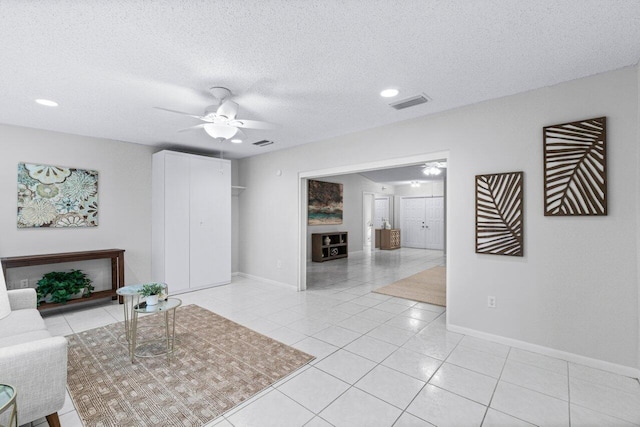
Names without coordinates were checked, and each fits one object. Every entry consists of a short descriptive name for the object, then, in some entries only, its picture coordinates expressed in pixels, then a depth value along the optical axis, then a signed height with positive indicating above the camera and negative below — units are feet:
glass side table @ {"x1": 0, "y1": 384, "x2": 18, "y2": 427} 4.09 -2.62
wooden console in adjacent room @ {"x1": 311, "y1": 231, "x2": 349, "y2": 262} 26.21 -3.12
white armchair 5.19 -2.93
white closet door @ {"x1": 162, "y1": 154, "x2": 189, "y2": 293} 15.52 -0.47
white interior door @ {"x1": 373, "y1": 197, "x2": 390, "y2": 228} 38.11 +0.08
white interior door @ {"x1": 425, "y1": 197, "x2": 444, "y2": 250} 34.55 -1.39
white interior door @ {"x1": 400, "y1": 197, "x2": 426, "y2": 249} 36.19 -1.34
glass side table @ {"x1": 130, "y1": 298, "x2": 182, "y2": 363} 8.45 -4.24
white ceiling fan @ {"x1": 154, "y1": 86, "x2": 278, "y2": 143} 8.79 +2.85
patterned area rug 6.38 -4.28
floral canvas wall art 12.82 +0.79
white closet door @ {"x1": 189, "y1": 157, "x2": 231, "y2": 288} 16.51 -0.55
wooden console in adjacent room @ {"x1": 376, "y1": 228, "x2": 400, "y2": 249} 34.37 -3.11
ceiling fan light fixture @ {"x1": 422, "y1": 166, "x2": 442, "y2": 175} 23.83 +3.38
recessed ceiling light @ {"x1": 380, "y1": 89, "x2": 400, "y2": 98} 9.29 +3.82
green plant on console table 12.44 -3.11
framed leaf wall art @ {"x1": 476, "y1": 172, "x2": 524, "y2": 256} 9.45 -0.11
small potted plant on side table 8.63 -2.36
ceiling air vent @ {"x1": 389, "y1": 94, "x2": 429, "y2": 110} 9.83 +3.79
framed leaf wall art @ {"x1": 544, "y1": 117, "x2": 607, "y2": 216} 8.07 +1.20
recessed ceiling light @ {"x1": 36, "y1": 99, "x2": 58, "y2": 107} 9.95 +3.83
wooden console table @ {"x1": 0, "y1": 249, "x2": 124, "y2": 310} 11.73 -1.99
